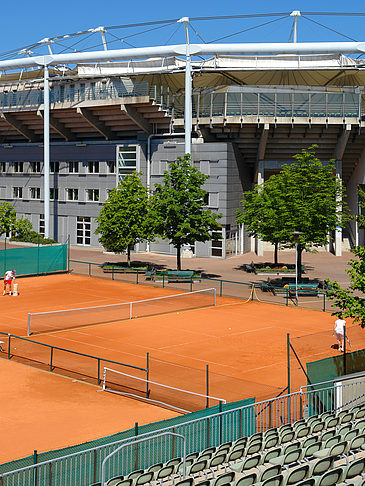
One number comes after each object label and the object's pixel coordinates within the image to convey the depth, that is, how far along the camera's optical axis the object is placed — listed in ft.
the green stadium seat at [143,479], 44.09
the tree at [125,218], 162.98
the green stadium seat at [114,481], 43.32
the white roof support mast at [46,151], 202.89
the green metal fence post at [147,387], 75.39
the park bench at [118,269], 163.43
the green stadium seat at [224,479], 41.55
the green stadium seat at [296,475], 42.19
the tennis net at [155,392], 70.85
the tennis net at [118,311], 112.68
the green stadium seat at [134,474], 44.72
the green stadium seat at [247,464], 47.06
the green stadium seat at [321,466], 44.12
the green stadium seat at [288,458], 47.32
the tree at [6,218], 200.34
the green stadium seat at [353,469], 42.60
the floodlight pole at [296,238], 131.95
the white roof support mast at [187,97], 181.70
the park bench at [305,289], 135.02
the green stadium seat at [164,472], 45.78
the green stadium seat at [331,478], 40.63
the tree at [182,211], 156.76
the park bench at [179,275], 150.86
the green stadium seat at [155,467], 45.92
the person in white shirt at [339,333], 74.22
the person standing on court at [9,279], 139.85
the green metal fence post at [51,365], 86.20
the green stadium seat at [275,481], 41.11
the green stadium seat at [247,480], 41.50
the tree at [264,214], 150.75
